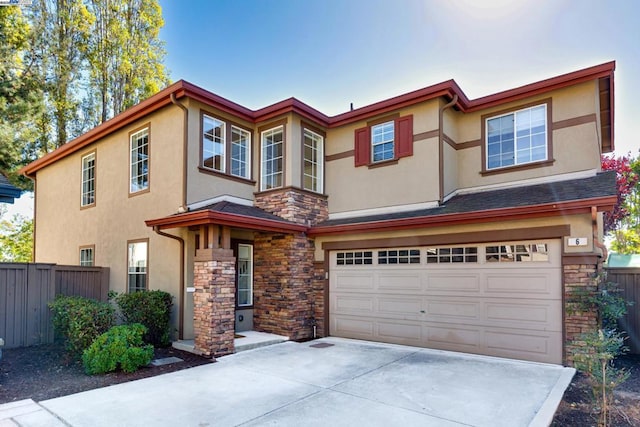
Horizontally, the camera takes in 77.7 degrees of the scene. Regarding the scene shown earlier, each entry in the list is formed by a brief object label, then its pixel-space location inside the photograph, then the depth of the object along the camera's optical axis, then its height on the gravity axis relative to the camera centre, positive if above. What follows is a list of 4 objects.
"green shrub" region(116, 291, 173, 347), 8.01 -1.61
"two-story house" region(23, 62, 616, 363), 7.12 +0.43
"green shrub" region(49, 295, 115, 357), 6.71 -1.53
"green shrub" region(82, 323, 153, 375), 6.17 -1.88
